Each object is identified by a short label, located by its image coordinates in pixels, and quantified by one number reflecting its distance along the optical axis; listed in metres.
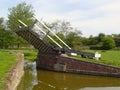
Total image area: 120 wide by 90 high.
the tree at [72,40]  29.46
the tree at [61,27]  30.32
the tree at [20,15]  26.39
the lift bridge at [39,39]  15.41
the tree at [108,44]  32.10
